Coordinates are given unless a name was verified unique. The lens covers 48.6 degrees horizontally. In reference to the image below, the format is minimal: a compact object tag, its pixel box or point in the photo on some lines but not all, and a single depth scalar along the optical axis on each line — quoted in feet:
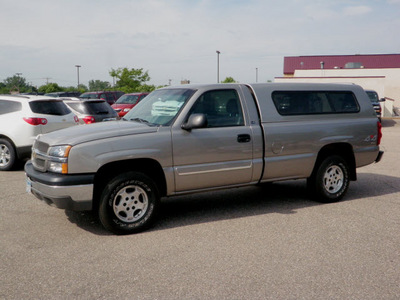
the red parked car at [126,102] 62.87
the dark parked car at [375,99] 74.85
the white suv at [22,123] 31.35
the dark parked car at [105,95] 82.55
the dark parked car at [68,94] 110.15
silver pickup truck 16.76
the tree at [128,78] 167.12
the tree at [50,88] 246.47
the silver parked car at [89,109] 41.29
